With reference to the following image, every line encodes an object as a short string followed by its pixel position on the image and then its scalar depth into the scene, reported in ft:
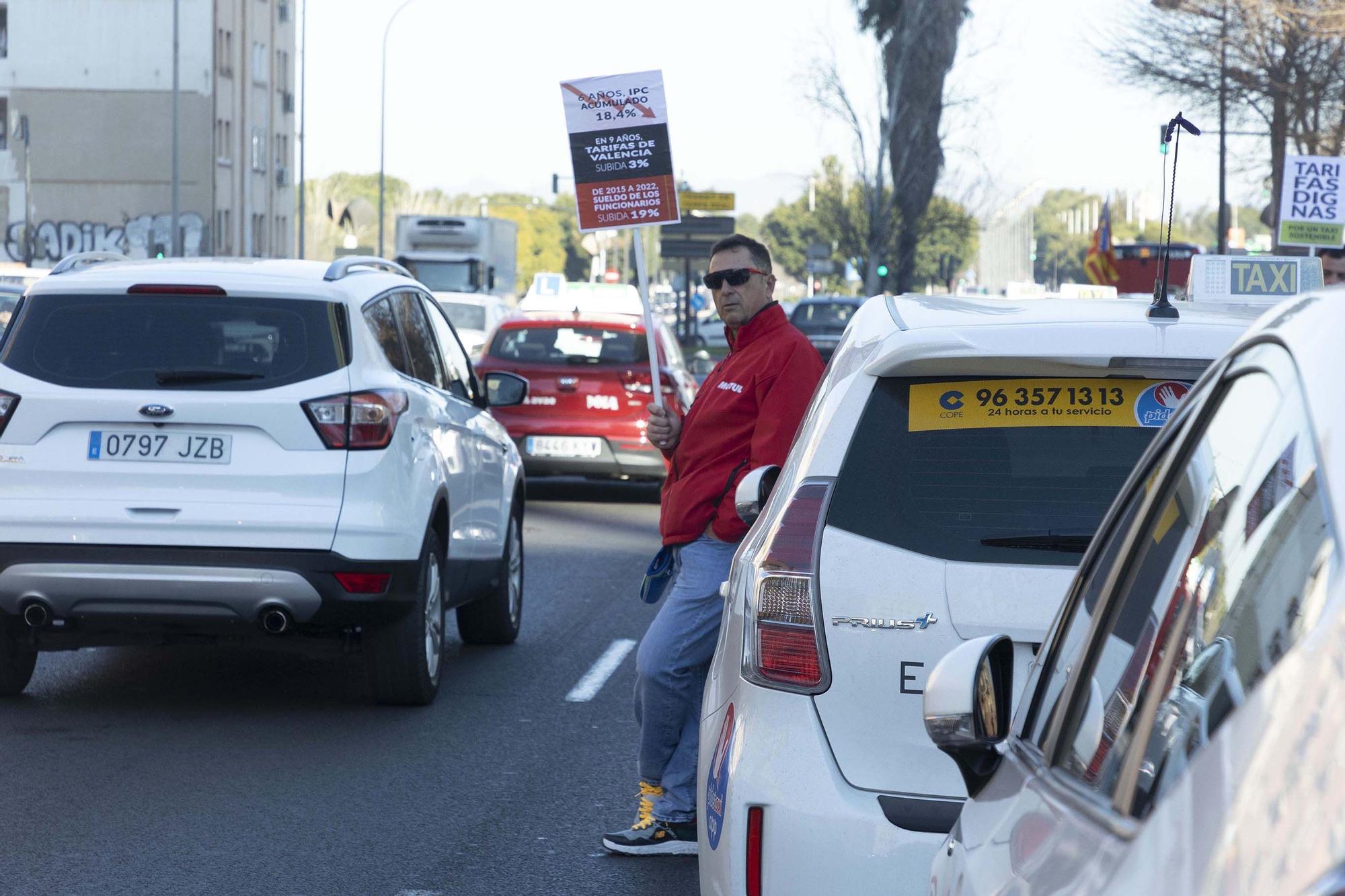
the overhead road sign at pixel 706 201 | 160.25
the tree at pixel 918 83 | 165.78
